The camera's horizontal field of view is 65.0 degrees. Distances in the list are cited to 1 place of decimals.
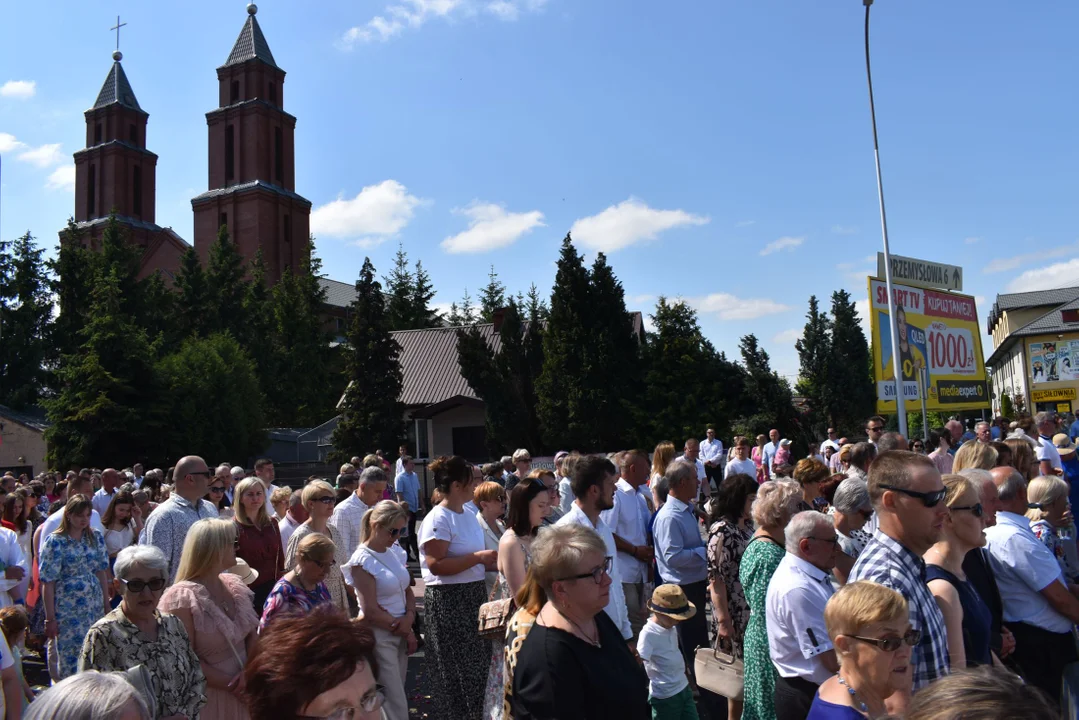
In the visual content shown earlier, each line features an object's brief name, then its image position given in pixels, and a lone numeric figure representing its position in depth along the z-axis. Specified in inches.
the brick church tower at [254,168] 2783.0
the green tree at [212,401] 1546.5
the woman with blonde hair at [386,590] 218.1
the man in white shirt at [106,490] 442.3
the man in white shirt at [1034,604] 177.5
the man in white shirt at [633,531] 276.2
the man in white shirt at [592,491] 214.2
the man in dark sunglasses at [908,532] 121.5
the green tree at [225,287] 2293.3
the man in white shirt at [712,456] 812.6
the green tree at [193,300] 2262.6
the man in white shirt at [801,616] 143.5
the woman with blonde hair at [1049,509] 208.1
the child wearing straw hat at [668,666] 190.9
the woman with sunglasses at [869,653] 106.9
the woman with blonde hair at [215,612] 166.7
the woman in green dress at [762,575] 163.0
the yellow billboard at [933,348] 704.4
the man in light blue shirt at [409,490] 580.4
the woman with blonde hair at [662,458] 334.3
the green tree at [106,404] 1418.6
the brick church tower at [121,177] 2913.4
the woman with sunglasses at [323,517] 254.1
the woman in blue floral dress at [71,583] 259.8
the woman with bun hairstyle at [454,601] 224.4
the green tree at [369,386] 1502.2
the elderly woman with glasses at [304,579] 185.2
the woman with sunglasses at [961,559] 136.8
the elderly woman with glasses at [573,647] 113.9
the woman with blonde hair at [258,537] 257.1
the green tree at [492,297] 2989.7
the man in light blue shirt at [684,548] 248.4
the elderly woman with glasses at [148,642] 149.3
